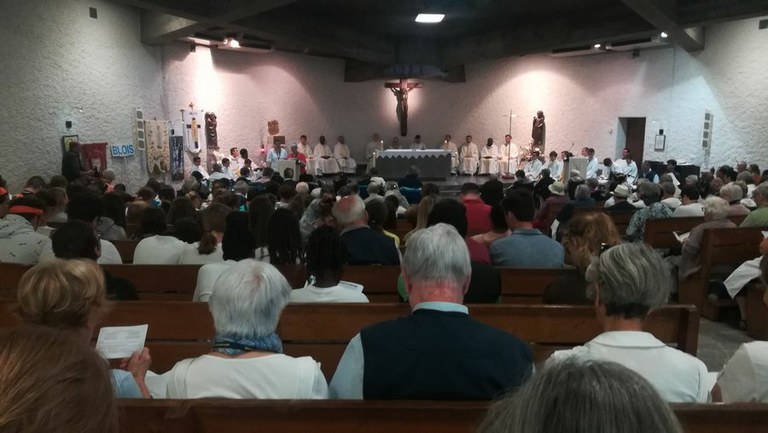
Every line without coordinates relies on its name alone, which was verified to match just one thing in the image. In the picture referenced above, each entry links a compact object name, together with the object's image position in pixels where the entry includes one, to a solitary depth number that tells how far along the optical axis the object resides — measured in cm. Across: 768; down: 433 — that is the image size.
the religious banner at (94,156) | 995
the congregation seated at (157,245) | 420
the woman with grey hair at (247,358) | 185
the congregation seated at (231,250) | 324
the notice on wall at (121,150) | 1083
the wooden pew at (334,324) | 278
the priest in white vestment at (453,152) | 1770
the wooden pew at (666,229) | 588
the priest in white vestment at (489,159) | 1738
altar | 1535
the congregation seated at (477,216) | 548
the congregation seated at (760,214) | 545
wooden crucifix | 1767
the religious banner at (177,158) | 1278
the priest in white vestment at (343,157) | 1736
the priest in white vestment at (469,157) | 1758
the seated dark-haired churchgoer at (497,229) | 444
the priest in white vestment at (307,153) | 1630
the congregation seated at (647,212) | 621
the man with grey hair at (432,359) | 175
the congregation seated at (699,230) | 535
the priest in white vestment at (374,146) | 1798
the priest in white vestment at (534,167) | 1565
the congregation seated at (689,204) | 651
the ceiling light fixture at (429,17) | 1256
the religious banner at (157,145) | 1195
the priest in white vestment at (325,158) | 1688
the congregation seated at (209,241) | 404
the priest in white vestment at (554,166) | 1520
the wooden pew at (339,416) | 160
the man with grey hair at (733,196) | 629
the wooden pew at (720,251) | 515
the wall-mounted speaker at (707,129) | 1305
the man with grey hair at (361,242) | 398
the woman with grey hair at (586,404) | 67
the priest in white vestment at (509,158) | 1730
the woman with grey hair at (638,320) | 187
